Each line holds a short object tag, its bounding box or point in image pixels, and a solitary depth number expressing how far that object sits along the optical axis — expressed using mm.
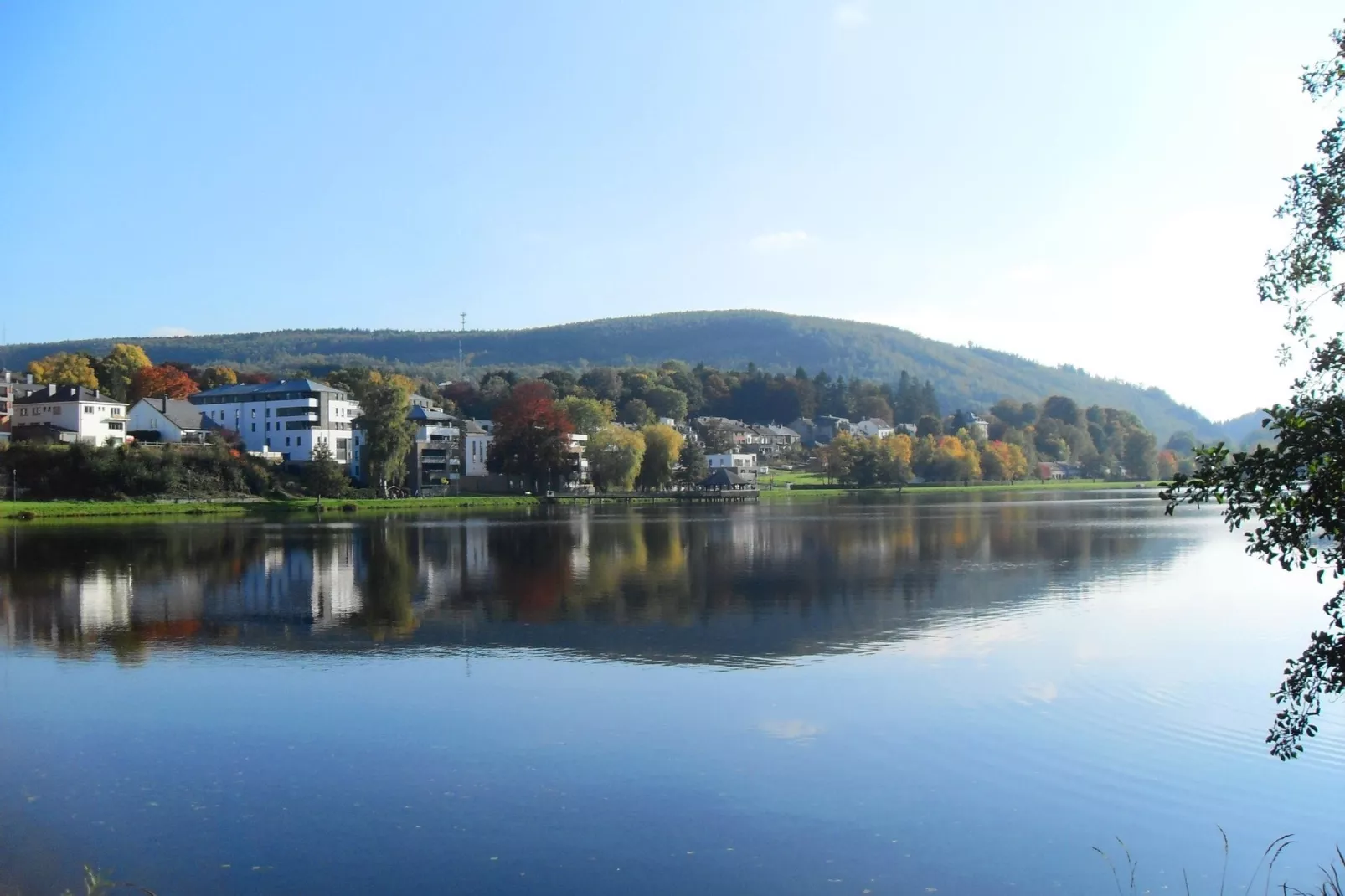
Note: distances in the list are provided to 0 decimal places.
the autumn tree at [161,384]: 105625
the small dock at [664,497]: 92062
